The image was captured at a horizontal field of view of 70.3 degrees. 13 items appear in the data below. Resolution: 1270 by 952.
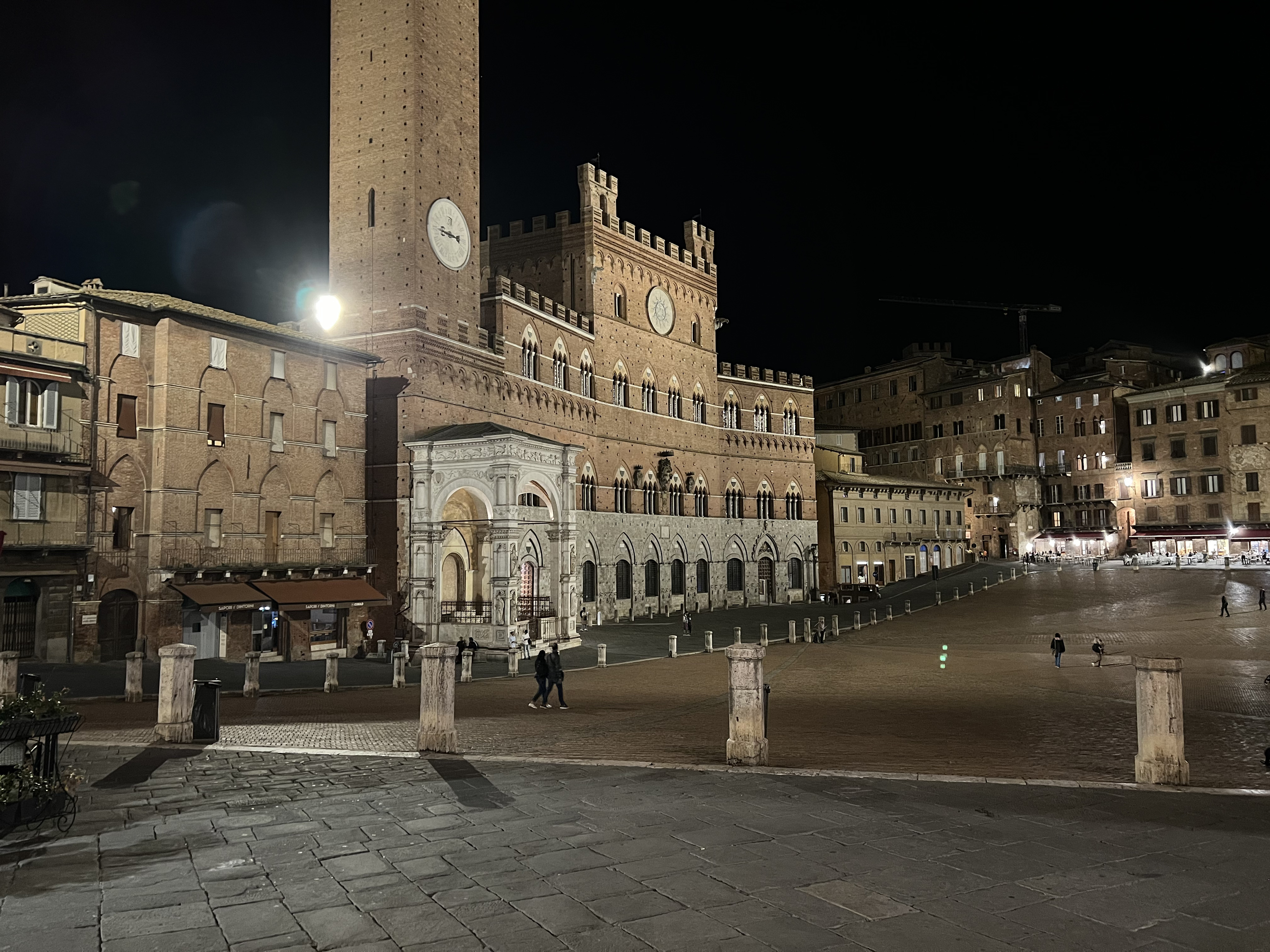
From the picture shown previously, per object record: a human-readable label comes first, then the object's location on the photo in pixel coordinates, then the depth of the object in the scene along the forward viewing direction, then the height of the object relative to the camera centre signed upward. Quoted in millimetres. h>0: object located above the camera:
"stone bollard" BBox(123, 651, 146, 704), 19031 -2699
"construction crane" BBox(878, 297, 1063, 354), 113625 +30114
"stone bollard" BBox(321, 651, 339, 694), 22219 -3002
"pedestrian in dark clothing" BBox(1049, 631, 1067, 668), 26922 -3242
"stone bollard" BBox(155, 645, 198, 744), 12461 -1958
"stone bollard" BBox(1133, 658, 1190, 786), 10164 -2135
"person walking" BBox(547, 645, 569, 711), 18188 -2458
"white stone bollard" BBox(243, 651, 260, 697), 20688 -2807
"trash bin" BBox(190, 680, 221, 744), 12797 -2254
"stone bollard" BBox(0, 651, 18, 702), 14484 -1836
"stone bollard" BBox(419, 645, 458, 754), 11797 -1980
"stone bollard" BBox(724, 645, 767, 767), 11008 -1970
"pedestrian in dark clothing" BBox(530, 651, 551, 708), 18078 -2502
